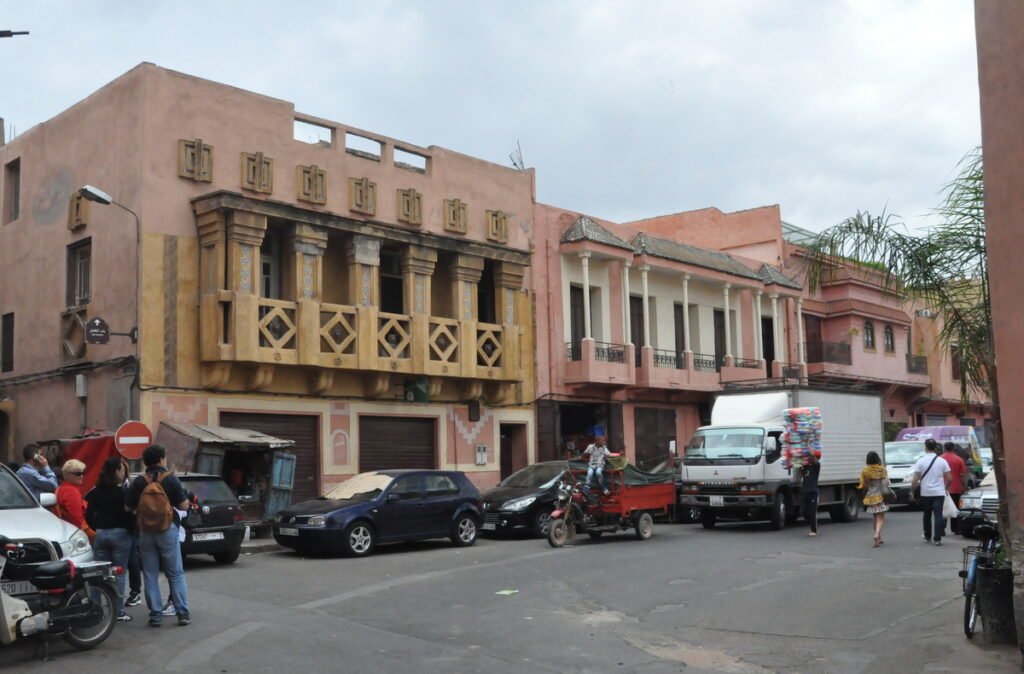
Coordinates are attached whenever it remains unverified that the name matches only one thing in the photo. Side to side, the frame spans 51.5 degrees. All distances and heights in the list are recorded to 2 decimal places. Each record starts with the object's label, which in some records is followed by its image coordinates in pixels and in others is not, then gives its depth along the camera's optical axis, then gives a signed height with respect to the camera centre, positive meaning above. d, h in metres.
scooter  8.66 -1.16
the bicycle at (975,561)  9.45 -1.09
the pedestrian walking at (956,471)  18.55 -0.53
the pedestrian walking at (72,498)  11.34 -0.37
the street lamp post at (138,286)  20.64 +3.42
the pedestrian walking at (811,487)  20.42 -0.83
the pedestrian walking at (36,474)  15.19 -0.14
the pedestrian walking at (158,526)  10.18 -0.62
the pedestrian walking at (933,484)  18.02 -0.73
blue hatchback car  17.33 -1.00
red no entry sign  18.36 +0.39
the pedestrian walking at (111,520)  10.46 -0.57
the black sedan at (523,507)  20.78 -1.08
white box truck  21.48 -0.31
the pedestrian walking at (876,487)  18.14 -0.76
